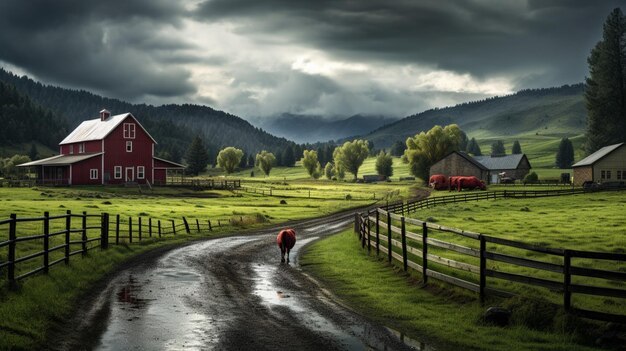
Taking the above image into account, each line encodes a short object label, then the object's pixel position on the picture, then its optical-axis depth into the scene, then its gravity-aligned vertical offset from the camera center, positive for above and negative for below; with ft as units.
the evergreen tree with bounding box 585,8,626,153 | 359.66 +56.42
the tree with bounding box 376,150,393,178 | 610.24 +12.89
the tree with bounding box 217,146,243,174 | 598.34 +21.75
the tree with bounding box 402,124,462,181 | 378.94 +18.87
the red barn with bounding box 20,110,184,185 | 268.21 +9.31
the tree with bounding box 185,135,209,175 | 537.24 +20.84
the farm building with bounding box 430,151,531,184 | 352.69 +7.03
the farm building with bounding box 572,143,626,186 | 289.94 +4.66
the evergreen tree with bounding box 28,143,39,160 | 597.11 +29.14
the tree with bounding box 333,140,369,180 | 585.63 +23.52
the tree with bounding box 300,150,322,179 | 623.36 +17.31
